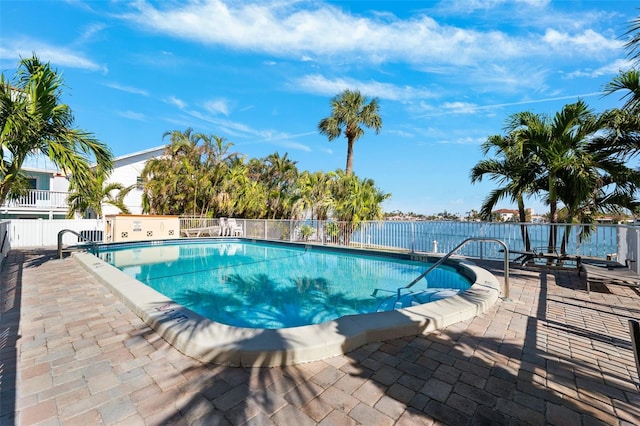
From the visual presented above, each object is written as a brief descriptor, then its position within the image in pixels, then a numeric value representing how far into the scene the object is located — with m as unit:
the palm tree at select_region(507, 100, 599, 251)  6.74
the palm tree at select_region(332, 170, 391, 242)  13.34
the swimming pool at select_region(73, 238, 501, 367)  2.62
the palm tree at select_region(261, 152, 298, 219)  18.77
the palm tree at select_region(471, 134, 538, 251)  7.77
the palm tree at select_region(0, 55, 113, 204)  5.80
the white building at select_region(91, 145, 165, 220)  20.21
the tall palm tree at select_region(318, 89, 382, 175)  18.72
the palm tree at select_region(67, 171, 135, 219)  14.25
